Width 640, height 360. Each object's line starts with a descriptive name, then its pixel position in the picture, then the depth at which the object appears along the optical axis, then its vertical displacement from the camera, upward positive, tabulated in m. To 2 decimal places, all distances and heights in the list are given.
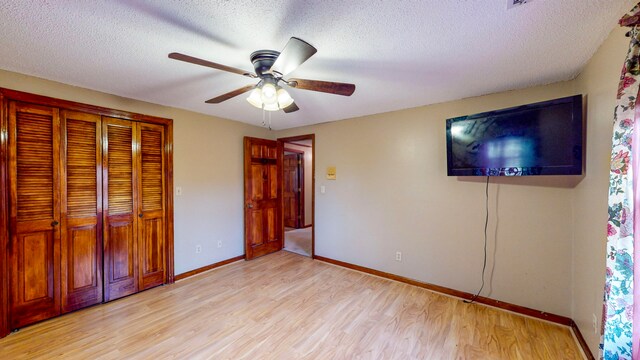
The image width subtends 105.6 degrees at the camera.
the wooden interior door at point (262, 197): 3.89 -0.33
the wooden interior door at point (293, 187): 6.45 -0.25
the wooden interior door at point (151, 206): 2.85 -0.35
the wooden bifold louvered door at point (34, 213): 2.09 -0.32
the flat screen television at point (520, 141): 1.91 +0.33
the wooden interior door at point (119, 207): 2.59 -0.33
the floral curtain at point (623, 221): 1.04 -0.19
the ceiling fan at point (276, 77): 1.32 +0.68
